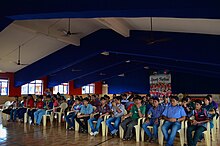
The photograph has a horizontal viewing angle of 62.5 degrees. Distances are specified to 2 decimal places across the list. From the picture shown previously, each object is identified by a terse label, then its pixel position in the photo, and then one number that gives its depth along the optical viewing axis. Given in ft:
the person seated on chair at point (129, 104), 18.52
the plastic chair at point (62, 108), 23.63
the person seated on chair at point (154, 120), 14.98
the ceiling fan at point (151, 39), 17.76
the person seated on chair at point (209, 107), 16.07
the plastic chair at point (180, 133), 14.05
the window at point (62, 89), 44.84
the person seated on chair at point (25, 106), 24.23
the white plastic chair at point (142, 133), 15.63
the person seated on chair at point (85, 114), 18.75
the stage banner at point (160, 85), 45.33
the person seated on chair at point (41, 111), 22.47
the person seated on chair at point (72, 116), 19.94
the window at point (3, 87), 35.21
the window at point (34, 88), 39.79
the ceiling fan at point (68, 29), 22.85
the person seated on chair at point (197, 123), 13.19
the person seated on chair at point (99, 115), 17.48
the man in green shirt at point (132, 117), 15.87
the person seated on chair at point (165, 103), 15.98
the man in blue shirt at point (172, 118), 13.73
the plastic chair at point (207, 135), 13.55
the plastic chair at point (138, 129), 15.57
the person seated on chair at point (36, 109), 23.36
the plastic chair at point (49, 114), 22.81
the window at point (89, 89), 51.16
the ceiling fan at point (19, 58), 27.64
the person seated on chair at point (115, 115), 16.88
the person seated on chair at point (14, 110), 25.01
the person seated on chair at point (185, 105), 17.26
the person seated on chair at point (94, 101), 23.23
